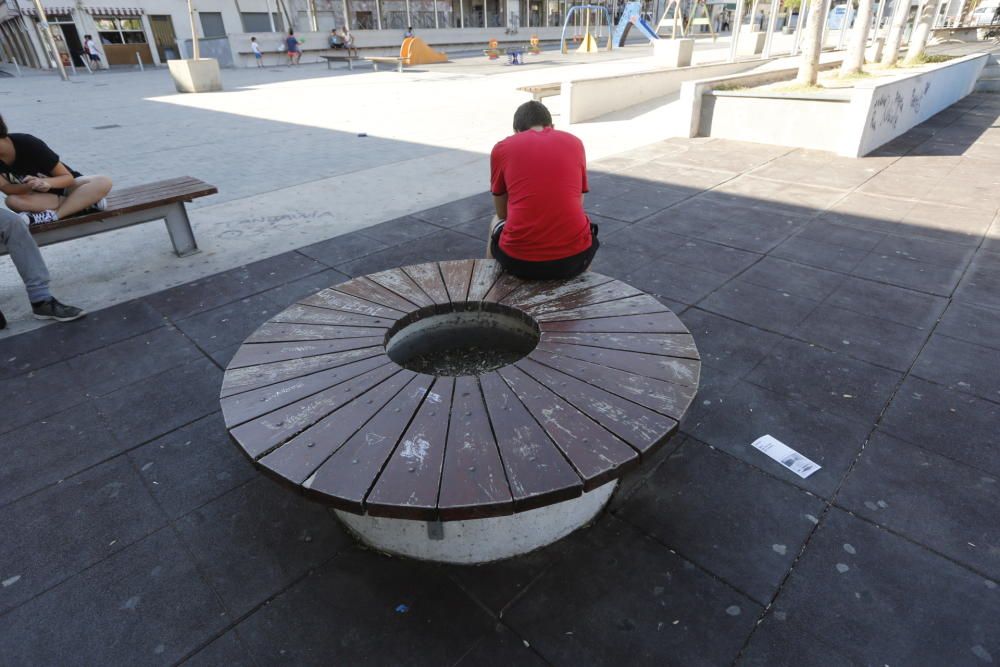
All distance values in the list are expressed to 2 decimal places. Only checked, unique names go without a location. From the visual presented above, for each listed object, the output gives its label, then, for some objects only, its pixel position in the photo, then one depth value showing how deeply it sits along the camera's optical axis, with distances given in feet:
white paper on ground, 8.37
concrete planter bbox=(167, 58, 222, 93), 55.06
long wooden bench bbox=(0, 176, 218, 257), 13.80
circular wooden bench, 5.49
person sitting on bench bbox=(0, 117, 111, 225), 12.94
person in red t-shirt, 9.04
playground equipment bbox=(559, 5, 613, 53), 99.55
